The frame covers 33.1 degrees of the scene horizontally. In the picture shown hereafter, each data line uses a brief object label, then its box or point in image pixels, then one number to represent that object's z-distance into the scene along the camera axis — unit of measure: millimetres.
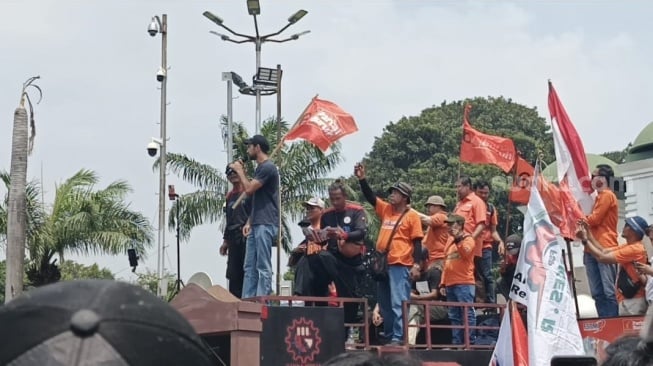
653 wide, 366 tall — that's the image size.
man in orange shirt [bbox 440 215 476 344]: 10125
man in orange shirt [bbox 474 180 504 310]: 10914
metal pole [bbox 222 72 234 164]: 23625
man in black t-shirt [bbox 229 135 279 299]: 9641
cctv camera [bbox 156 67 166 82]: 25938
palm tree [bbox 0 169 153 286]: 21812
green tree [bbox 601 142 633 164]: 56906
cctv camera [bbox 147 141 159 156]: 25250
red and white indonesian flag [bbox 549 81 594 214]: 10117
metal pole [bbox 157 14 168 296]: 24847
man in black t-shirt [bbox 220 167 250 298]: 10336
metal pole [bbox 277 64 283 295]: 20080
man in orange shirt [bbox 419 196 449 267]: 10625
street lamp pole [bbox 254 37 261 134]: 21406
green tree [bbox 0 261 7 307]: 33425
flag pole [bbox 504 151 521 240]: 13034
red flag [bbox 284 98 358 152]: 12070
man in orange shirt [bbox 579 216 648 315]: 9625
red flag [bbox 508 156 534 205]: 12742
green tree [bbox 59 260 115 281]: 33219
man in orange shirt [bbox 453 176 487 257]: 10453
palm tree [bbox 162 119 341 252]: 25891
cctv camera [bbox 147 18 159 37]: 26516
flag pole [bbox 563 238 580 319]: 9617
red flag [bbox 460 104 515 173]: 13406
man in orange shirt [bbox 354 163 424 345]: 9750
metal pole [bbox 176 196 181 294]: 14334
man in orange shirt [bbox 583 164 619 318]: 9844
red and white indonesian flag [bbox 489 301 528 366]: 8664
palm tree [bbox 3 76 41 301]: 16969
